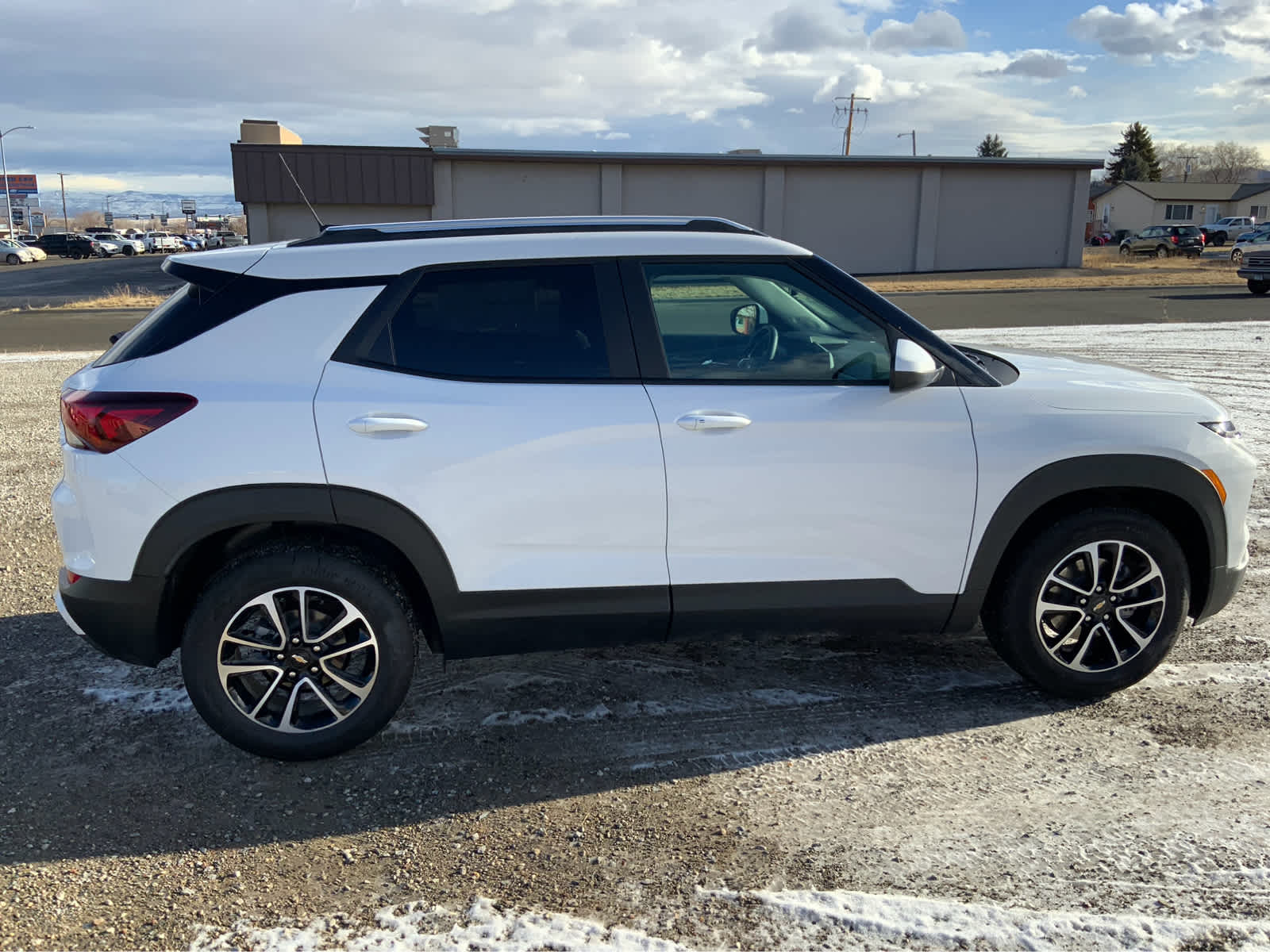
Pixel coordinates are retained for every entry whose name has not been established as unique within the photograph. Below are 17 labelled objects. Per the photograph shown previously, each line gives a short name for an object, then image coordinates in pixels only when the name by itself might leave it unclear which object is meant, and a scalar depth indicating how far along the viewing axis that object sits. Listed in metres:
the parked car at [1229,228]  62.81
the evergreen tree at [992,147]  102.94
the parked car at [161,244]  77.10
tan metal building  32.91
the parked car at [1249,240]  27.25
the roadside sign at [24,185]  112.38
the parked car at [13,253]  57.00
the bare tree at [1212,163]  120.88
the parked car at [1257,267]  25.30
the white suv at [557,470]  3.41
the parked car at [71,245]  66.44
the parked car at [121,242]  70.19
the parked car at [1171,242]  50.84
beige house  81.50
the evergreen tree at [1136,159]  92.62
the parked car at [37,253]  59.81
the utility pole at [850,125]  66.19
